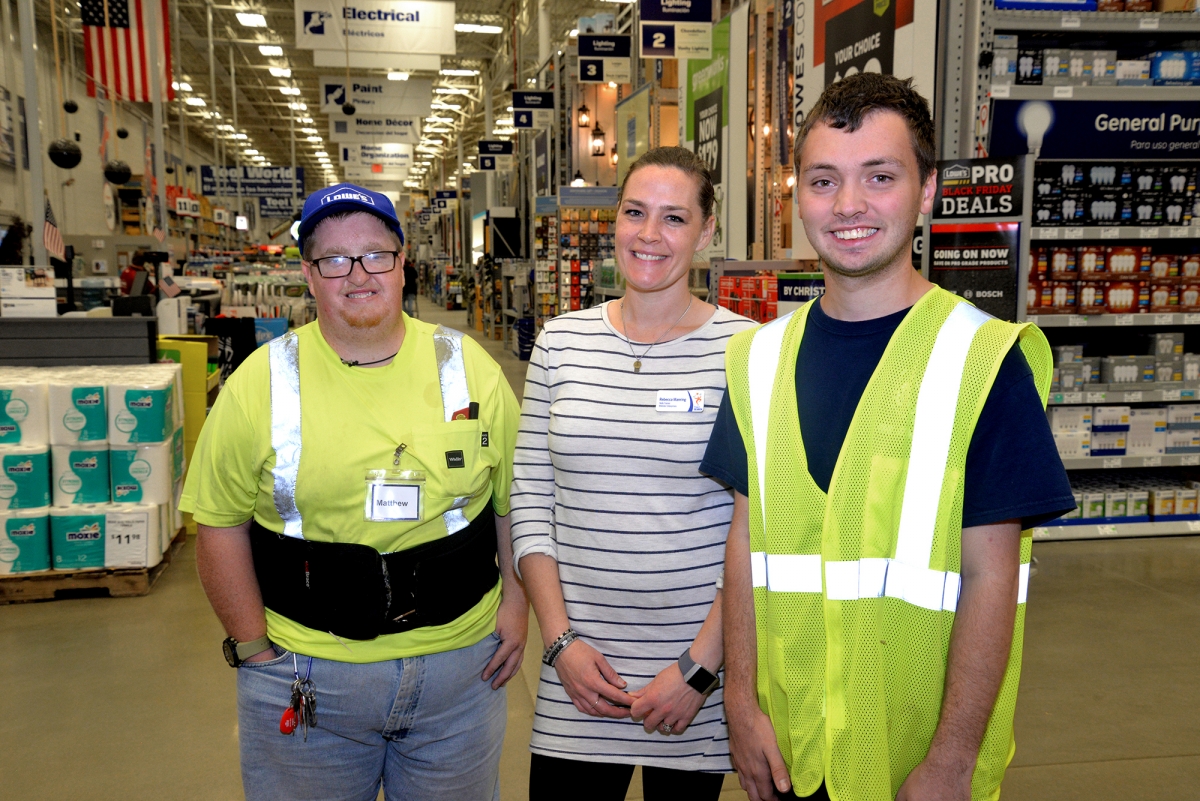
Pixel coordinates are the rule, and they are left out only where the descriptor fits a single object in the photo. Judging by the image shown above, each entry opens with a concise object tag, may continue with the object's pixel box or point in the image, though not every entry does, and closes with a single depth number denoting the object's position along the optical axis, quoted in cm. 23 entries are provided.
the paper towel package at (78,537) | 436
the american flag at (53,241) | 656
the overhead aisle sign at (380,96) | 1630
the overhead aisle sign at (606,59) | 957
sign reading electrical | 1204
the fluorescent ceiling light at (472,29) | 1922
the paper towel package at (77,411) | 433
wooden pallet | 435
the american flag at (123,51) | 955
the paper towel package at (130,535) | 442
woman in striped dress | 162
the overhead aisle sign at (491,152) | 1770
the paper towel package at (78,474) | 438
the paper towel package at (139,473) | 445
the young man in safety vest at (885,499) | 120
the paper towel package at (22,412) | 427
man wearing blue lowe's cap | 157
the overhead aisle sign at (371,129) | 1673
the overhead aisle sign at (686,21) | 667
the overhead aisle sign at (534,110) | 1262
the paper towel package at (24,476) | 427
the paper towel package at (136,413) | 441
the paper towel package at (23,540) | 430
